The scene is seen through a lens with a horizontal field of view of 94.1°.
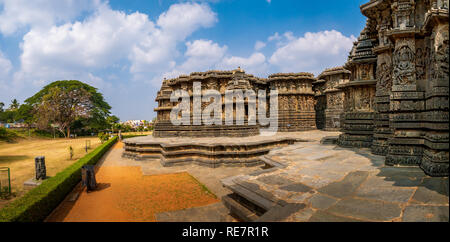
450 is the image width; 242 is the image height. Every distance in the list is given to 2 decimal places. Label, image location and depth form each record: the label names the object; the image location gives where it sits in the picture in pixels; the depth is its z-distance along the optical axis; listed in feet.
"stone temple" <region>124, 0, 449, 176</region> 12.01
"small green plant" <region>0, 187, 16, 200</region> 19.24
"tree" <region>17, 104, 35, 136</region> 107.04
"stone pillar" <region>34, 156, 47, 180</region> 23.41
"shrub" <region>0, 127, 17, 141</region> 77.70
